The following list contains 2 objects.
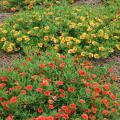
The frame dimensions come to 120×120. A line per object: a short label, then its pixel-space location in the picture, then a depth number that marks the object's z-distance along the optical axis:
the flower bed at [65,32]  5.58
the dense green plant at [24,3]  7.39
